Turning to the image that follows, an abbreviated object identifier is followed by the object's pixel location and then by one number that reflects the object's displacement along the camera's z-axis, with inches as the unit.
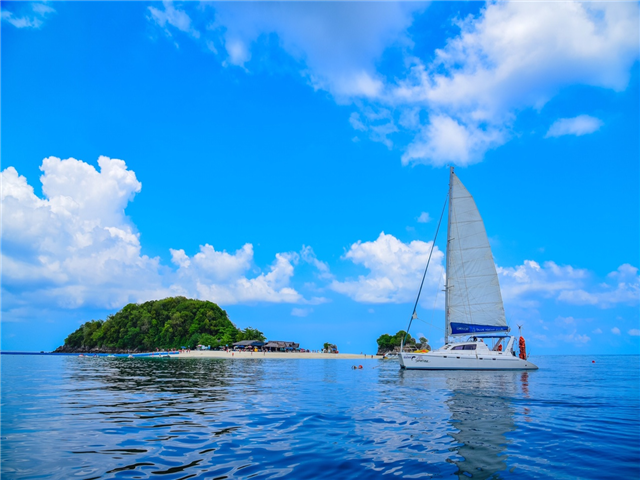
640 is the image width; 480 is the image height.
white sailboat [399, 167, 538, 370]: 1605.6
